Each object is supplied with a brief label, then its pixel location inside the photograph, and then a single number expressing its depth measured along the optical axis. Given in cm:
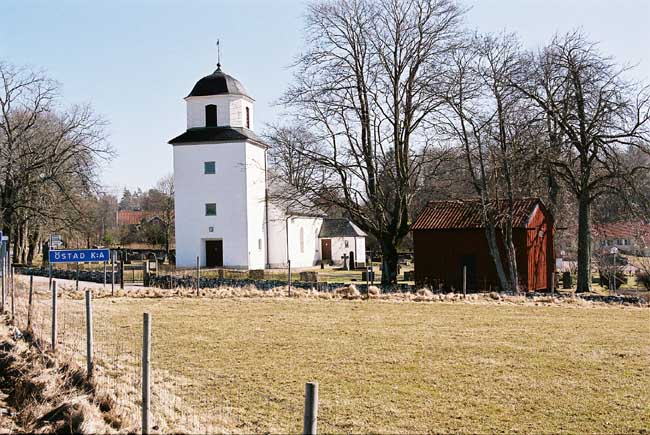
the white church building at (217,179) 4650
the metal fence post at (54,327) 1108
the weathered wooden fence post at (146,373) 660
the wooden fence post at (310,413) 487
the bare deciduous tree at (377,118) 3356
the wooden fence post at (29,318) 1318
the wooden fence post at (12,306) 1487
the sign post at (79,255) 1755
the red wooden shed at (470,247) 3189
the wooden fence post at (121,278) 3094
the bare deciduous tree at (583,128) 3016
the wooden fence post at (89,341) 921
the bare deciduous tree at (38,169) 4772
